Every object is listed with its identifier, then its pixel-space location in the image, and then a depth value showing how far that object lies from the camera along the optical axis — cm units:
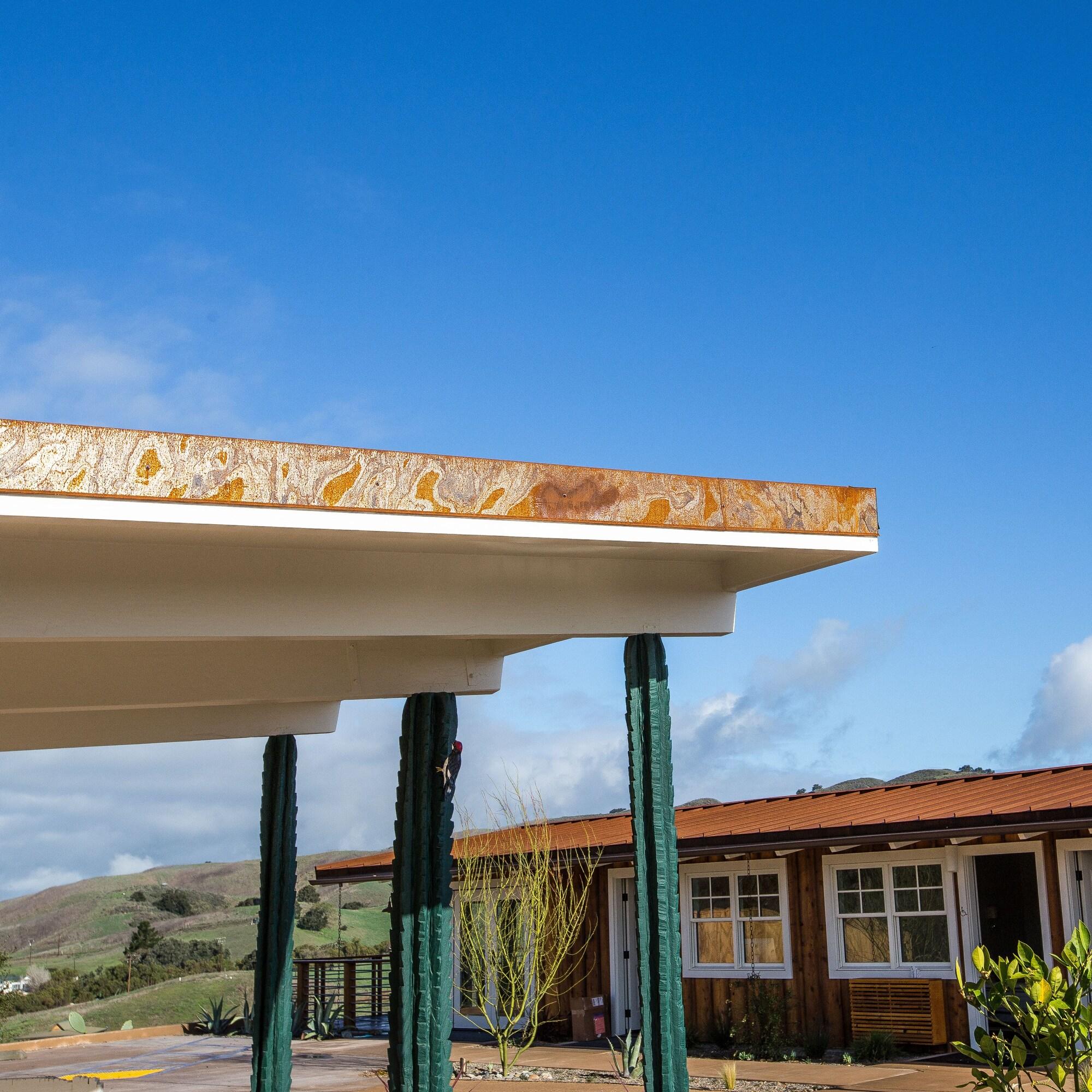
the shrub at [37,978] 2961
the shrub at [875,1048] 1192
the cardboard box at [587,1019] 1521
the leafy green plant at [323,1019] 1708
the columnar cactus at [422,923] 629
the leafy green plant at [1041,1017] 459
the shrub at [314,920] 3681
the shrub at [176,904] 4375
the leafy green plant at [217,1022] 1805
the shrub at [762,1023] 1291
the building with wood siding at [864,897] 1155
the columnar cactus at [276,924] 853
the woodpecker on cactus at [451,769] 669
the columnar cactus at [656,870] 567
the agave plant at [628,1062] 1155
